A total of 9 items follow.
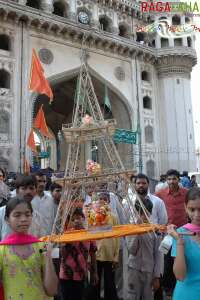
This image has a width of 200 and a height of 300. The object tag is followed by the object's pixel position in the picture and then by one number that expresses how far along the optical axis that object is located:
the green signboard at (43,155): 18.01
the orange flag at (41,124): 15.37
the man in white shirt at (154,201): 4.37
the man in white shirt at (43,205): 4.38
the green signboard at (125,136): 17.41
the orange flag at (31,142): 14.68
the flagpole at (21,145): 15.40
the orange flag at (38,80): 13.84
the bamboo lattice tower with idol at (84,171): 3.56
